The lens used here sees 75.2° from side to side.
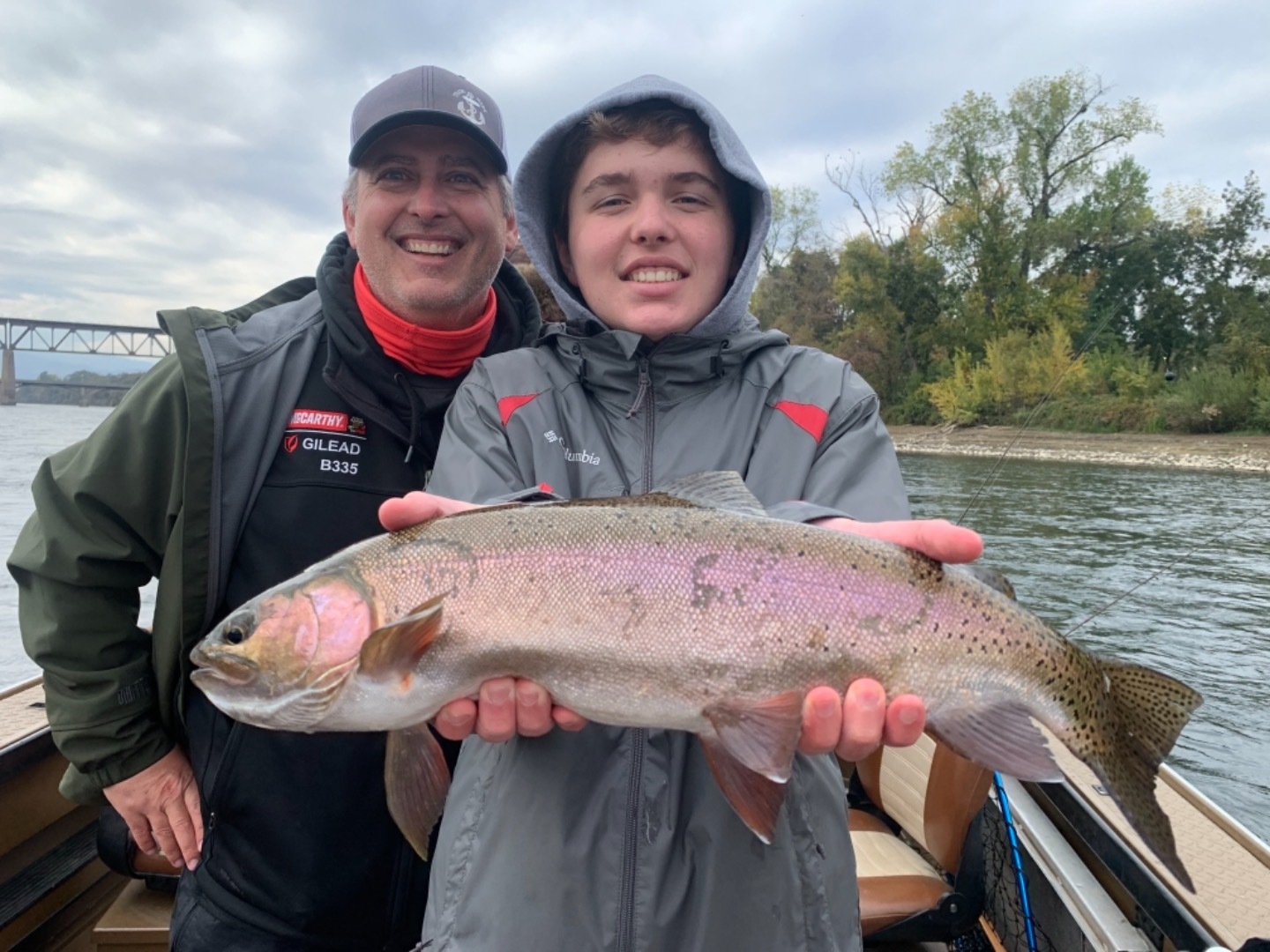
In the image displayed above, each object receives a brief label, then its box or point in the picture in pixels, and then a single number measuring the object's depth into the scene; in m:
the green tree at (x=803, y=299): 58.75
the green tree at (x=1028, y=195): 46.22
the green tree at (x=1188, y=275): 43.72
